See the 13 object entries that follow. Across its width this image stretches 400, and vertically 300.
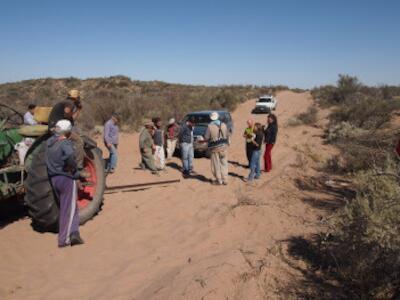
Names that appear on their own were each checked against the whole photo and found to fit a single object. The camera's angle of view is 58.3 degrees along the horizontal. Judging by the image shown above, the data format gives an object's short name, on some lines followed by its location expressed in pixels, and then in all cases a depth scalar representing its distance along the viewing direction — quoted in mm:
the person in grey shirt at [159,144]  10500
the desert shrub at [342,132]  13569
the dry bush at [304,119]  21469
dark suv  12492
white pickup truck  30594
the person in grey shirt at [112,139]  9828
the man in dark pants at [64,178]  4992
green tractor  5000
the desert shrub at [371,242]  3377
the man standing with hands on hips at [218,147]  8539
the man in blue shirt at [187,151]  9930
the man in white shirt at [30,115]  8922
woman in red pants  10156
